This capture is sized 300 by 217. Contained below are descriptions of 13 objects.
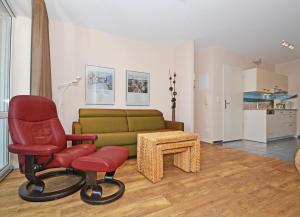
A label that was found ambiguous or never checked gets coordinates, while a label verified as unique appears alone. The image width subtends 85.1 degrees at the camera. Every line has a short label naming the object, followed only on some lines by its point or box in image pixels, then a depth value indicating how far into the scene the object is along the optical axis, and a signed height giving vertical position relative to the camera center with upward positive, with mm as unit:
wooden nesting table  1918 -551
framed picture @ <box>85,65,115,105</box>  3248 +468
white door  4367 +128
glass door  2152 +460
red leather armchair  1411 -337
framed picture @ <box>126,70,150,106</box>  3654 +456
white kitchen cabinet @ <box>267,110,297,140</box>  4369 -473
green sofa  2662 -317
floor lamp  2950 +360
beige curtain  2221 +811
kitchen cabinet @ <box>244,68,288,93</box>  4496 +779
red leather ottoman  1410 -518
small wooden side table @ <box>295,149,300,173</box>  1243 -409
